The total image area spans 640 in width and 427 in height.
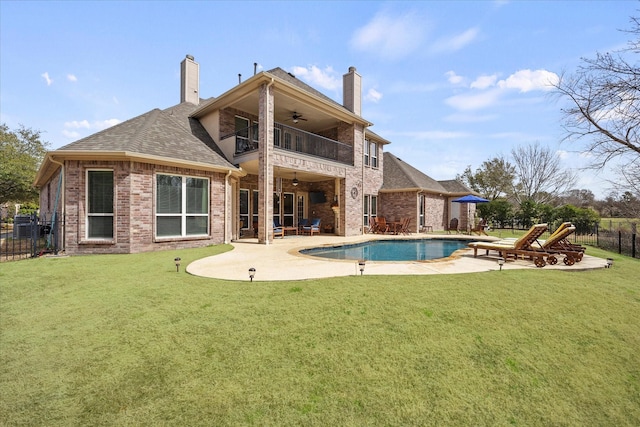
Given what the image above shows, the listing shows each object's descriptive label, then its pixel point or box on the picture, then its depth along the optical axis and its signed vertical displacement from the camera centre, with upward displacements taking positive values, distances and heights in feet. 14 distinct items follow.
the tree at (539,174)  102.47 +15.83
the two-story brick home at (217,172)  30.09 +6.20
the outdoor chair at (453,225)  72.18 -2.81
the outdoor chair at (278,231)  45.29 -2.95
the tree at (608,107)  26.76 +12.38
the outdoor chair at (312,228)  52.45 -2.69
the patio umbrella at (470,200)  59.63 +3.33
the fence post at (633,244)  35.63 -3.93
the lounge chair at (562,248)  24.86 -3.54
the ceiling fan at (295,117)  49.35 +18.44
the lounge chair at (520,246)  26.40 -3.28
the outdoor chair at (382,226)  59.44 -2.58
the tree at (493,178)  116.98 +16.79
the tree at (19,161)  76.28 +17.03
